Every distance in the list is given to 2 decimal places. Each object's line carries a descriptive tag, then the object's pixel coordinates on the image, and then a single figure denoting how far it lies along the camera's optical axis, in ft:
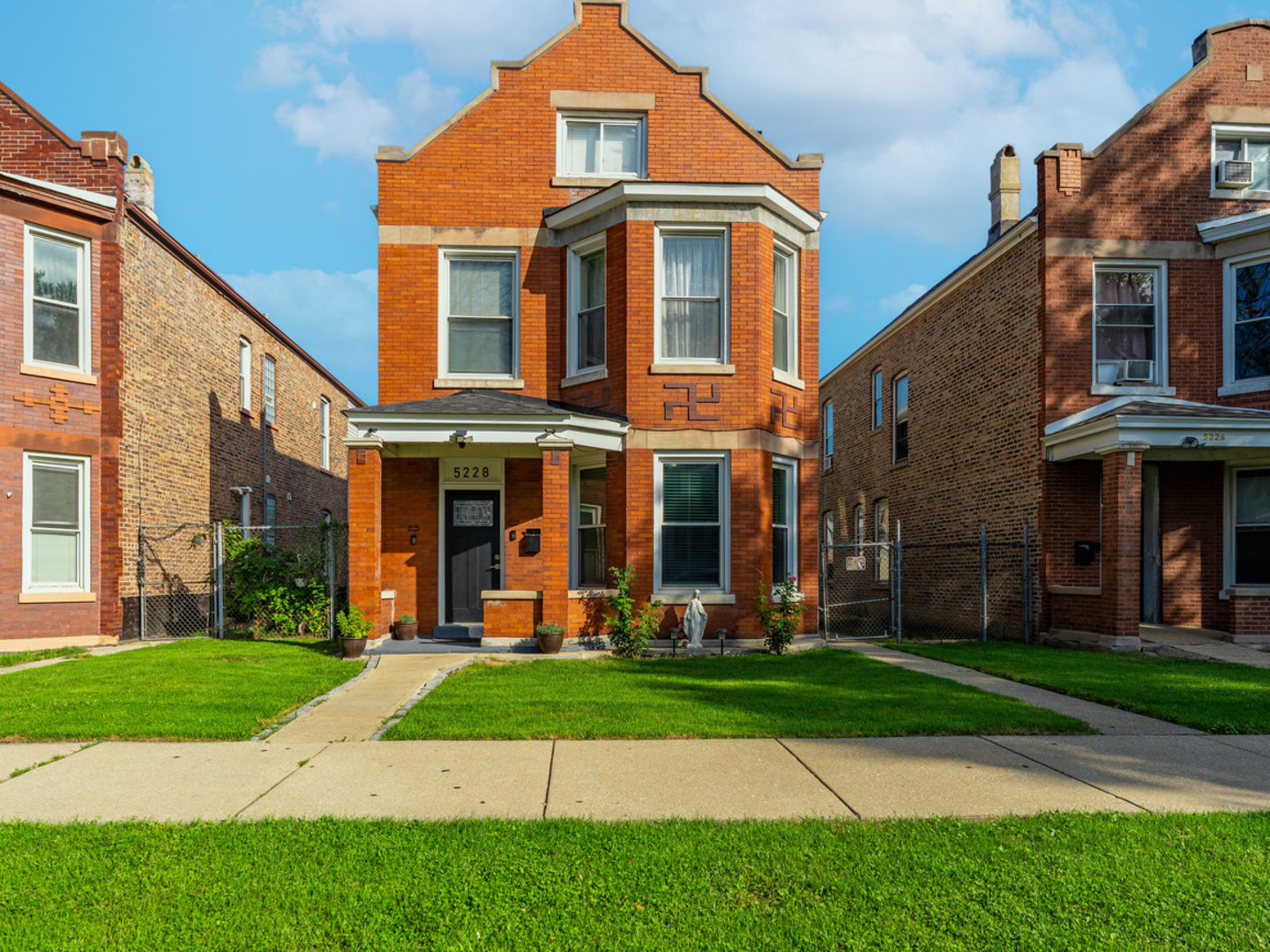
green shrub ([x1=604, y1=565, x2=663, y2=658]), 40.06
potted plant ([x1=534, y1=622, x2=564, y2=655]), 40.11
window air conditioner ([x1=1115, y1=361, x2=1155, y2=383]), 47.65
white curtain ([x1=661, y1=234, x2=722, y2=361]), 44.78
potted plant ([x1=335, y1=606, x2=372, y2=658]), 39.65
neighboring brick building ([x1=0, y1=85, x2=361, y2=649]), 42.91
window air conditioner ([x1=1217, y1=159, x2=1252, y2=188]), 47.85
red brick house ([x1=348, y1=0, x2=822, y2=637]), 43.29
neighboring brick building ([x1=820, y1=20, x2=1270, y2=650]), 47.06
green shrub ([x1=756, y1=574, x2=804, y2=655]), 41.52
